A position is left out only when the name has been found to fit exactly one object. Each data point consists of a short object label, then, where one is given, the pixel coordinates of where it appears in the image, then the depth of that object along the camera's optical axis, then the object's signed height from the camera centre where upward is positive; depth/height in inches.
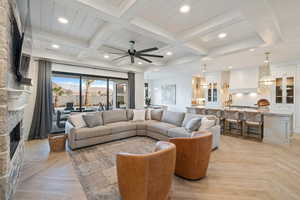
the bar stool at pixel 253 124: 170.6 -27.5
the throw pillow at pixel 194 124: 140.6 -23.7
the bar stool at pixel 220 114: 204.8 -18.5
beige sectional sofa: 142.3 -31.3
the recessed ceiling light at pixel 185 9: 91.2 +61.1
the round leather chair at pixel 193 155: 86.7 -33.5
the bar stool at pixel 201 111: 221.6 -15.6
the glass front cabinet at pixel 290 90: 211.8 +18.7
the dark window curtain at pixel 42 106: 177.5 -9.1
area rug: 80.4 -50.6
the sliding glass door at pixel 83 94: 203.9 +8.8
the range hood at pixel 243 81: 243.8 +37.8
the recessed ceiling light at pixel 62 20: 108.7 +62.2
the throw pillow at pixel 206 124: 138.4 -22.4
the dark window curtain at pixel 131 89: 269.7 +21.1
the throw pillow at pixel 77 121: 153.4 -23.6
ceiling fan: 144.1 +47.9
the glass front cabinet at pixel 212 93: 290.9 +17.6
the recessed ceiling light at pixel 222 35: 130.4 +62.1
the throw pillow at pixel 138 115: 204.2 -21.5
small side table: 133.0 -41.2
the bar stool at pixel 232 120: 187.8 -25.4
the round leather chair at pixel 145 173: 60.5 -32.5
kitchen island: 153.6 -27.9
